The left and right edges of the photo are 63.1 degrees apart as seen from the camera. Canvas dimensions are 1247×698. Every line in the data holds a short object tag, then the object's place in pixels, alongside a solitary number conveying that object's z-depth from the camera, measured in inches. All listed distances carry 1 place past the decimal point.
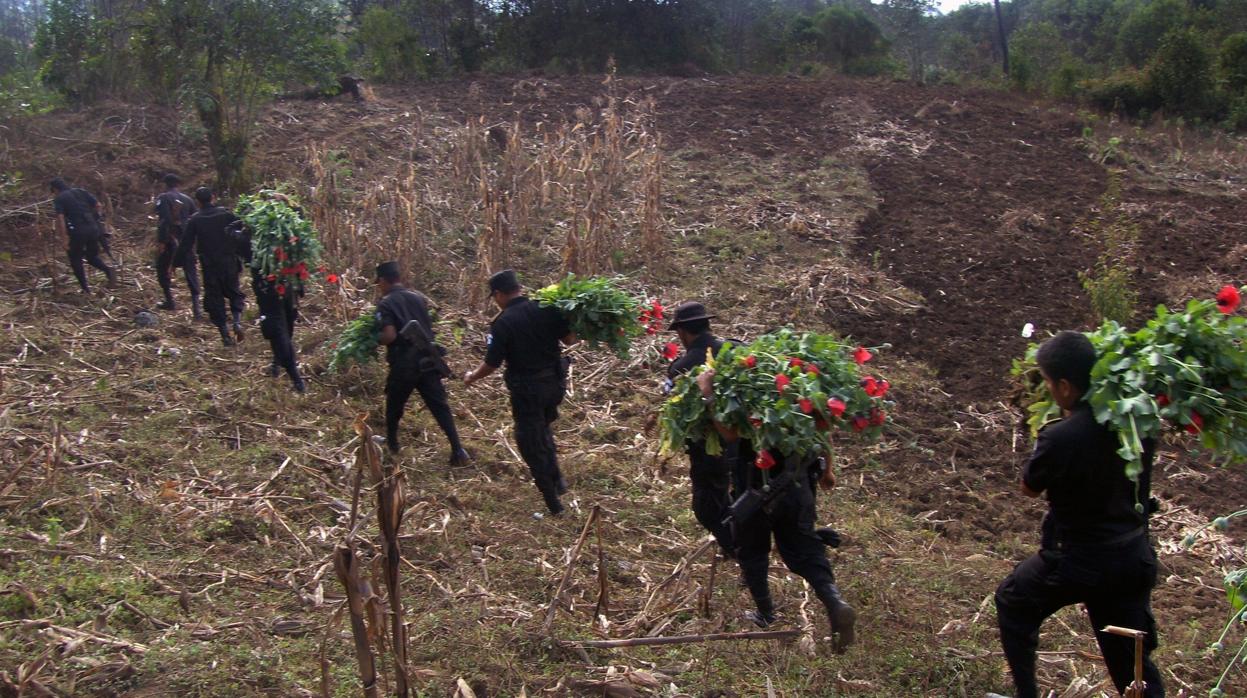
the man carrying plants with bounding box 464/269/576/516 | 280.2
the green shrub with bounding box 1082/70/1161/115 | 861.2
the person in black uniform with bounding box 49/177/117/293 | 451.5
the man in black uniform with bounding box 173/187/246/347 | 381.1
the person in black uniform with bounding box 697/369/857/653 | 205.8
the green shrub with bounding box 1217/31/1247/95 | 872.3
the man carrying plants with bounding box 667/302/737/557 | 242.5
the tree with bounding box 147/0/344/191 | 572.1
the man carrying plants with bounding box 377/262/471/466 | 315.9
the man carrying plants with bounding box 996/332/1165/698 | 166.7
